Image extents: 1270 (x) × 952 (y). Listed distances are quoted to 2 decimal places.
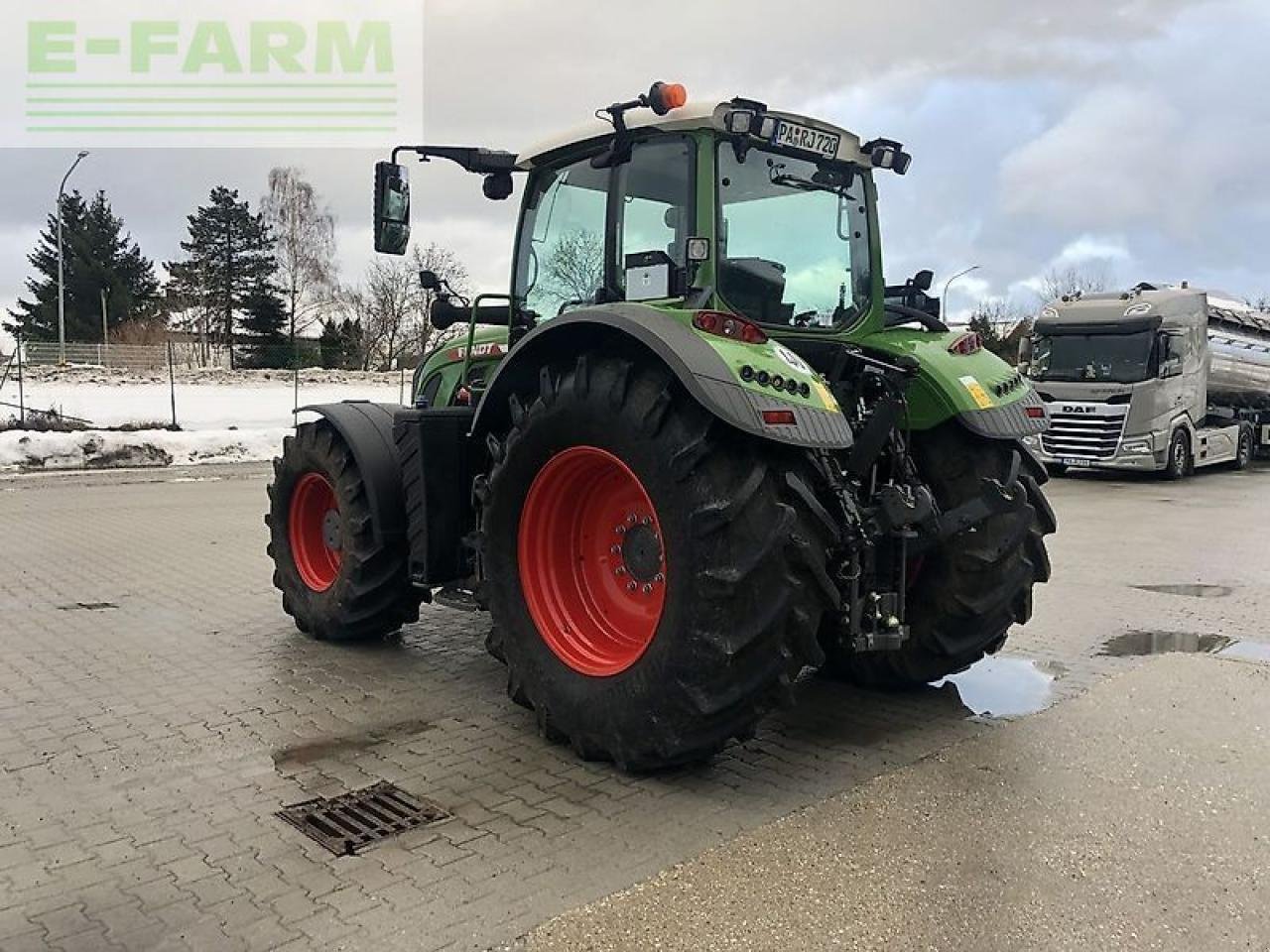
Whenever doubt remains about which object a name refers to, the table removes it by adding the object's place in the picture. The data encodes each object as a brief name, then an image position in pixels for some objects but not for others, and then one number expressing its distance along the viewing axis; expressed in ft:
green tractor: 12.47
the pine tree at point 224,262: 179.63
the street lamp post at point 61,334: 106.22
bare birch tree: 174.81
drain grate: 11.59
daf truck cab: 57.77
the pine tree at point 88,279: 185.37
